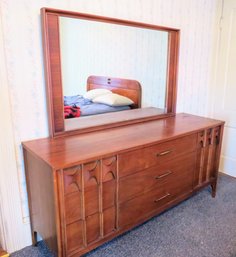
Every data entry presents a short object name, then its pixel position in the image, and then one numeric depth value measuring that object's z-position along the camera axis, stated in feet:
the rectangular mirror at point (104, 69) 5.35
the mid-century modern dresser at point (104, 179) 4.60
